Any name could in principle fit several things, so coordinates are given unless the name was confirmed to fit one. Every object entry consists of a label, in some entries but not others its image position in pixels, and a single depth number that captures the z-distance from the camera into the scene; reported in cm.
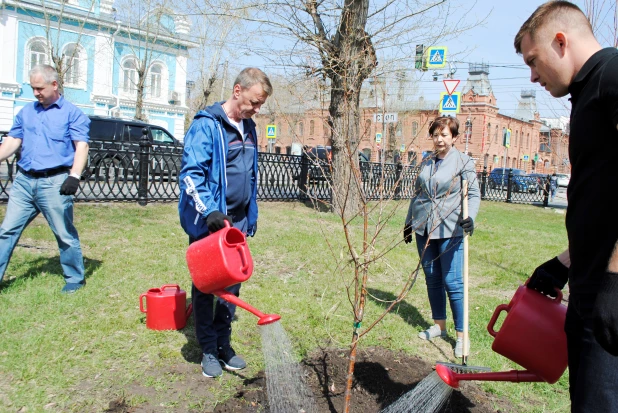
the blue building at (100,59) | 2448
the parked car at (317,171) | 1203
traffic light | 935
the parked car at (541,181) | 1760
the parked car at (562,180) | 2762
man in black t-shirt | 153
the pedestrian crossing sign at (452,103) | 1107
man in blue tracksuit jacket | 291
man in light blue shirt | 418
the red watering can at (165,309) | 378
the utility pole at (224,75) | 2371
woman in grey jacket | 384
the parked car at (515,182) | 1977
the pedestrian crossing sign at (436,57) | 990
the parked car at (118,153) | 914
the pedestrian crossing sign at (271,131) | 2593
